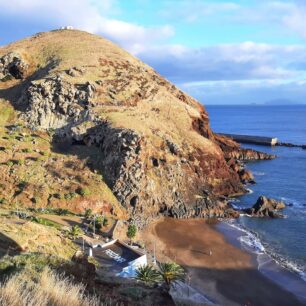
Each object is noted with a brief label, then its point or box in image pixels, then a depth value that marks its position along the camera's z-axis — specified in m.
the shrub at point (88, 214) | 63.66
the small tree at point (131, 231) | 57.94
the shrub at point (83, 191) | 69.44
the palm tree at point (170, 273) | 38.03
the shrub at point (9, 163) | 72.99
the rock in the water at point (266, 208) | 74.19
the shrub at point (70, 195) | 68.56
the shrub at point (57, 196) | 68.25
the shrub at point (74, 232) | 52.96
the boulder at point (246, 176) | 99.38
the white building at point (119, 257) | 43.48
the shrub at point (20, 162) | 73.75
